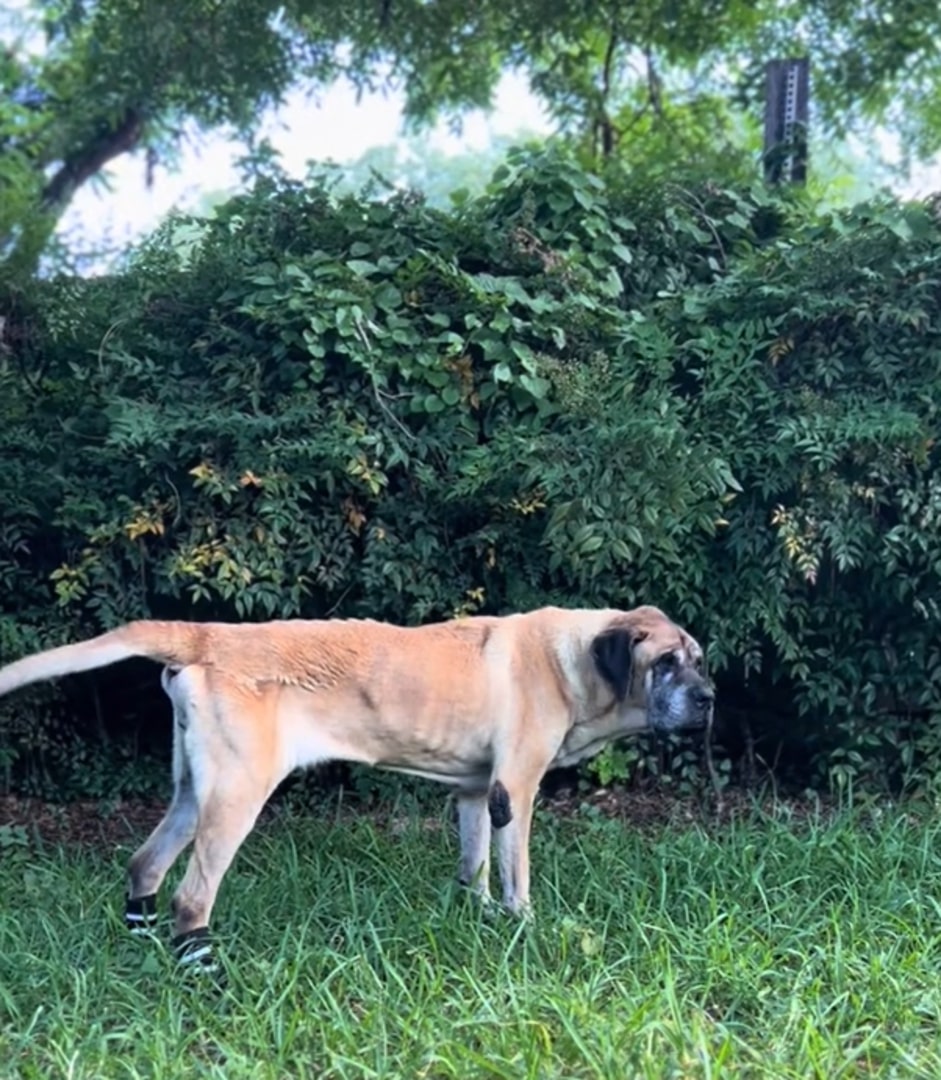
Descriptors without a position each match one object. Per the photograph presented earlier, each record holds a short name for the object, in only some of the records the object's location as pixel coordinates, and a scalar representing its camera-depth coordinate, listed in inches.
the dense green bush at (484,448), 269.7
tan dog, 199.0
